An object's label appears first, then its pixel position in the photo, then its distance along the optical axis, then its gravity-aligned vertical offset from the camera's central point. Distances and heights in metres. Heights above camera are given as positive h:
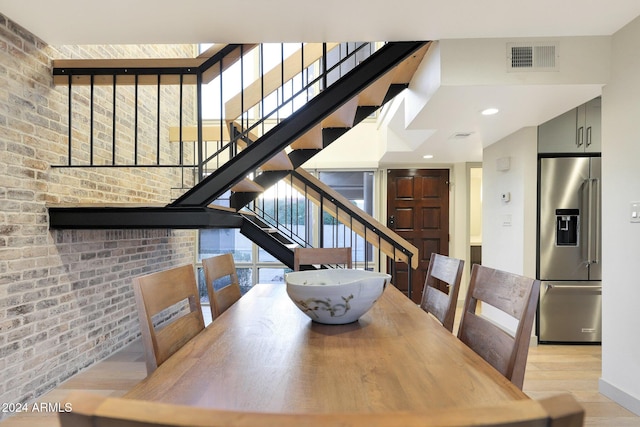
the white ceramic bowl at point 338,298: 1.18 -0.29
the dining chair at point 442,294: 1.57 -0.37
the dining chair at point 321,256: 2.52 -0.31
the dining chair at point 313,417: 0.34 -0.20
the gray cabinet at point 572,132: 3.30 +0.74
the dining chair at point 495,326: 1.02 -0.34
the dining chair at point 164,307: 1.05 -0.31
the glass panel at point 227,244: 5.50 -0.49
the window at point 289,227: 5.40 -0.33
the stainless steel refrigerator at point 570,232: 3.31 -0.17
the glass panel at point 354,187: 5.40 +0.38
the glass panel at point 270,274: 5.46 -0.94
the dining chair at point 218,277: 1.68 -0.36
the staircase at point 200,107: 2.32 +0.72
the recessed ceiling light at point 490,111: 2.72 +0.78
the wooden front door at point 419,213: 5.27 -0.01
